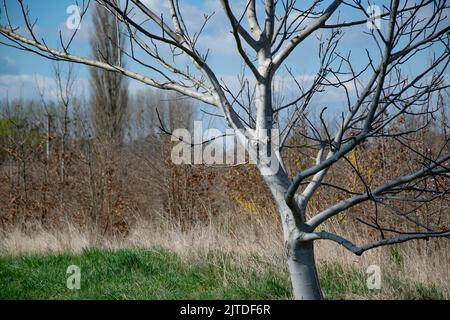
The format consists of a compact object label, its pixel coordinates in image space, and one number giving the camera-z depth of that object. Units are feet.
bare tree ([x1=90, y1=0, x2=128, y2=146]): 70.79
